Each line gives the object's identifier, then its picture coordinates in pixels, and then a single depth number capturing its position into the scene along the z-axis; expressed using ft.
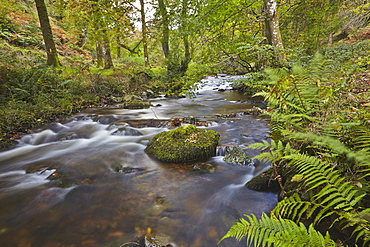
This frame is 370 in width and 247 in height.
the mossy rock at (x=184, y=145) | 13.74
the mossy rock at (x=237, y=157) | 13.48
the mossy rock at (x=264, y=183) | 10.11
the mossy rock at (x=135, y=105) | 30.53
